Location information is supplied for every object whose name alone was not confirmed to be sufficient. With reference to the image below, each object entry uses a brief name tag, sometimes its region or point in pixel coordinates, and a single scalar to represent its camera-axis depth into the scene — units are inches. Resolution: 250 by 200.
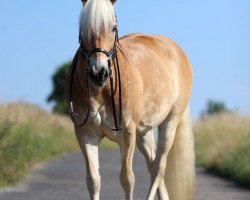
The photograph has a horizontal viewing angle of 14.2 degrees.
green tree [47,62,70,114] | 3387.8
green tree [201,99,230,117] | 2888.5
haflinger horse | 339.0
